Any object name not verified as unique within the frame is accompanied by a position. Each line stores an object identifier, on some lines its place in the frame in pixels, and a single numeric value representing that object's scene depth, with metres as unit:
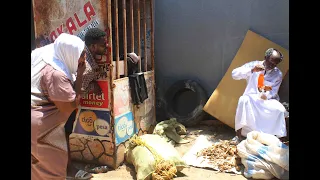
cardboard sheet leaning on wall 4.74
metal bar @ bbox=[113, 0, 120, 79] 3.59
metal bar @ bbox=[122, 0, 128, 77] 3.82
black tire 5.07
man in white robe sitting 4.06
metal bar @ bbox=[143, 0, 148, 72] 4.46
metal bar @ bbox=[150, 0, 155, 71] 4.58
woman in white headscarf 2.11
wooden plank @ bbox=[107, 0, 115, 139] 3.40
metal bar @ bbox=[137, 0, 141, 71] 4.26
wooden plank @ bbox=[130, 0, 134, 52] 4.03
